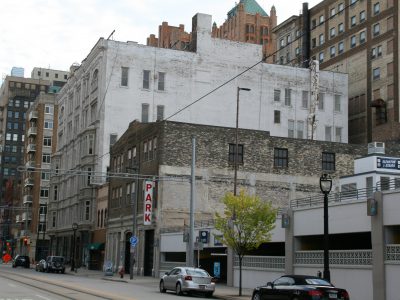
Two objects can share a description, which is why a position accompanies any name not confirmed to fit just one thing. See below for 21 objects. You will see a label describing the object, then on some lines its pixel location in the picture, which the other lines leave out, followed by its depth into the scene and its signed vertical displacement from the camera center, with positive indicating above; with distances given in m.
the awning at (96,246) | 66.31 +0.58
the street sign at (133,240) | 45.62 +0.88
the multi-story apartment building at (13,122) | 167.88 +32.75
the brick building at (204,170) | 51.62 +7.07
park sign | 51.03 +4.17
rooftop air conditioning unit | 46.66 +7.99
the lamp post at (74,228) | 63.58 +0.80
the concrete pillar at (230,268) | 39.49 -0.76
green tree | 32.50 +1.58
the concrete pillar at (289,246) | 33.31 +0.56
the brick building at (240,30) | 145.88 +52.00
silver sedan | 30.77 -1.29
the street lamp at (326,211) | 24.12 +1.78
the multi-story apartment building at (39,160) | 110.44 +15.91
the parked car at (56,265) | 60.19 -1.31
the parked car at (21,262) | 77.00 -1.46
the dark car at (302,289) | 21.30 -1.07
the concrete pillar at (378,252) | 26.39 +0.30
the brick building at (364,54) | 77.62 +26.46
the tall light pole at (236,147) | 51.13 +8.63
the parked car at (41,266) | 61.96 -1.54
